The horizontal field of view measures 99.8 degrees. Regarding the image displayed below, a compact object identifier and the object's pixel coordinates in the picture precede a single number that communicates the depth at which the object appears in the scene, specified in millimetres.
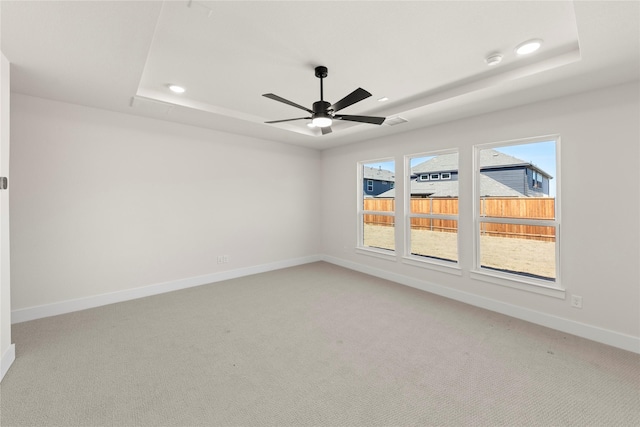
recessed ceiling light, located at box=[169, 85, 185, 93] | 3034
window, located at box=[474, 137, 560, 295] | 3172
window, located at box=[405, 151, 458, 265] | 4082
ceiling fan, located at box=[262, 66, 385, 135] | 2277
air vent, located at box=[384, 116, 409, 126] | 3737
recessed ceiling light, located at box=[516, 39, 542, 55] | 2136
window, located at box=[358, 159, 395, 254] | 4969
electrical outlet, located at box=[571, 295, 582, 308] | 2893
